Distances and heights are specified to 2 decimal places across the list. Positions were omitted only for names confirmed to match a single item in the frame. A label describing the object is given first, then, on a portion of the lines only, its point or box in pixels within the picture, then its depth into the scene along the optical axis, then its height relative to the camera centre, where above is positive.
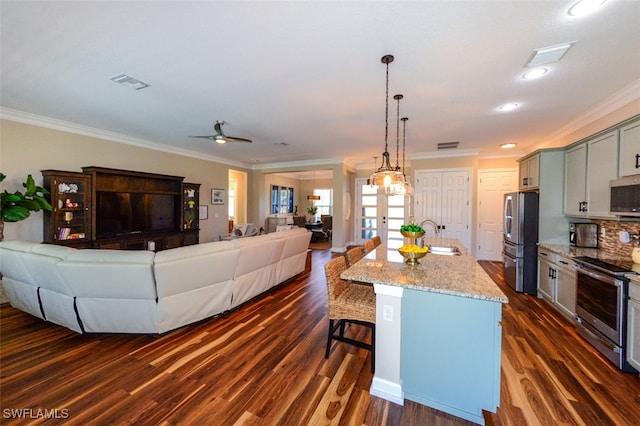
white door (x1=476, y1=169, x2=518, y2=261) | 6.25 +0.13
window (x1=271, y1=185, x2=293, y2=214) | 11.20 +0.47
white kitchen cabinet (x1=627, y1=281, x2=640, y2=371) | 2.08 -0.95
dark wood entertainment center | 4.08 +0.02
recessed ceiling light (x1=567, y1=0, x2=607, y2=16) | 1.68 +1.41
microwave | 2.38 +0.17
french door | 7.87 -0.08
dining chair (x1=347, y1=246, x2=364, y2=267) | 2.84 -0.53
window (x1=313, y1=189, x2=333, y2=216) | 12.38 +0.44
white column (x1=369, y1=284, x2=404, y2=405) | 1.86 -0.99
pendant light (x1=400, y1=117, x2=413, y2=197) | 3.36 +1.46
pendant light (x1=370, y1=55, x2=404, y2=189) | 3.02 +0.42
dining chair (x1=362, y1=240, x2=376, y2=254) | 3.31 -0.48
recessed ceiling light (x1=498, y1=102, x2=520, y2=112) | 3.44 +1.47
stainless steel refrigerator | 4.01 -0.48
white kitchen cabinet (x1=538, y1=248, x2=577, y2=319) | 3.02 -0.90
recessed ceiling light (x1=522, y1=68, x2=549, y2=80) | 2.55 +1.44
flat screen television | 4.68 -0.11
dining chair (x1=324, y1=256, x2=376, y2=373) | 2.12 -0.81
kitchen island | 1.66 -0.90
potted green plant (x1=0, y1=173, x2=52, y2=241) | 3.40 +0.04
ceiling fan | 4.02 +1.14
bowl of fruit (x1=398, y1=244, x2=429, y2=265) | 2.28 -0.38
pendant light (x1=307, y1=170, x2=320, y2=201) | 12.06 +1.45
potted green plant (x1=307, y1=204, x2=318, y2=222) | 12.05 -0.05
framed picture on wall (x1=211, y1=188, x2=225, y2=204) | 7.15 +0.38
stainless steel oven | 2.21 -0.89
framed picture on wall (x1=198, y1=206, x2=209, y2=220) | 6.80 -0.09
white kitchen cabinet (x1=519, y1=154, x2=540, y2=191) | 3.97 +0.67
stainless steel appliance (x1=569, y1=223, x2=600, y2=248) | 3.38 -0.29
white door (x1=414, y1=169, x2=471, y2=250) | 6.28 +0.27
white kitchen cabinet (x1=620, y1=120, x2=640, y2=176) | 2.44 +0.64
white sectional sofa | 2.46 -0.81
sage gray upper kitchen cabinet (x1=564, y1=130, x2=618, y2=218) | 2.82 +0.47
